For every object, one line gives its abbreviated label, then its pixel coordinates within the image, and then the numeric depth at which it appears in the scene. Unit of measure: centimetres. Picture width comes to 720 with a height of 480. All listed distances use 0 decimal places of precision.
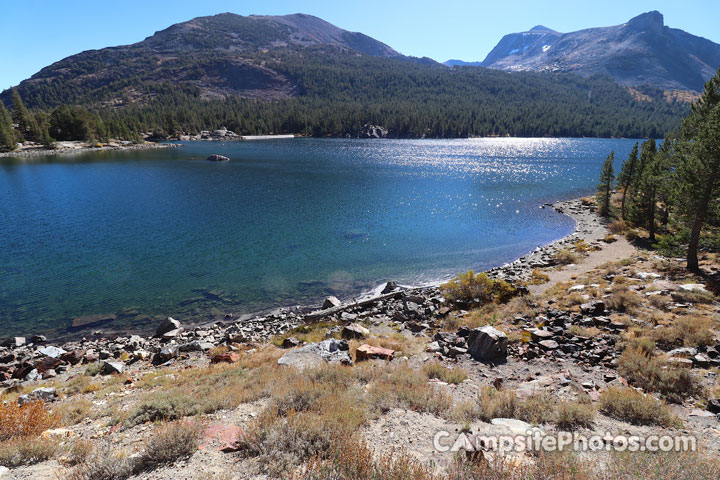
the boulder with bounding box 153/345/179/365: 1588
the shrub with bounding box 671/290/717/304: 1516
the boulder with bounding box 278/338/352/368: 1249
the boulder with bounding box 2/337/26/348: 1800
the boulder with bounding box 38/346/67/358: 1659
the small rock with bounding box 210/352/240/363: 1445
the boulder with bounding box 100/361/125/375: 1441
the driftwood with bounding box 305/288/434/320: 2088
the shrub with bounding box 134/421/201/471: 623
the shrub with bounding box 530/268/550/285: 2321
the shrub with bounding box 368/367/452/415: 834
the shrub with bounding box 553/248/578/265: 2840
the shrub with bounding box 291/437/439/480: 518
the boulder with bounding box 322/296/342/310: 2200
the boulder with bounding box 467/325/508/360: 1261
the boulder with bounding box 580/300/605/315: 1552
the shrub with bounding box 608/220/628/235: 3809
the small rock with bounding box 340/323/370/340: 1642
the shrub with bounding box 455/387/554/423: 771
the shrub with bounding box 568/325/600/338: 1332
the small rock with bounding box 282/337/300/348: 1617
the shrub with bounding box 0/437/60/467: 630
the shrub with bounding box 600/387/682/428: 750
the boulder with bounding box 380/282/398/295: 2444
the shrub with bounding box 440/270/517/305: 2019
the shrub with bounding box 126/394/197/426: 830
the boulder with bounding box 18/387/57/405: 1108
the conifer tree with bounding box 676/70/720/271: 1861
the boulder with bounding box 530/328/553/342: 1357
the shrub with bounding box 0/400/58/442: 742
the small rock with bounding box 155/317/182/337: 1955
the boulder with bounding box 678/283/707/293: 1610
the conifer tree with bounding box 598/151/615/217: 4407
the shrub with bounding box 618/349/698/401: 891
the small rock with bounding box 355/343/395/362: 1316
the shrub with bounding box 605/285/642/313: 1526
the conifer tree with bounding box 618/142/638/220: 4091
